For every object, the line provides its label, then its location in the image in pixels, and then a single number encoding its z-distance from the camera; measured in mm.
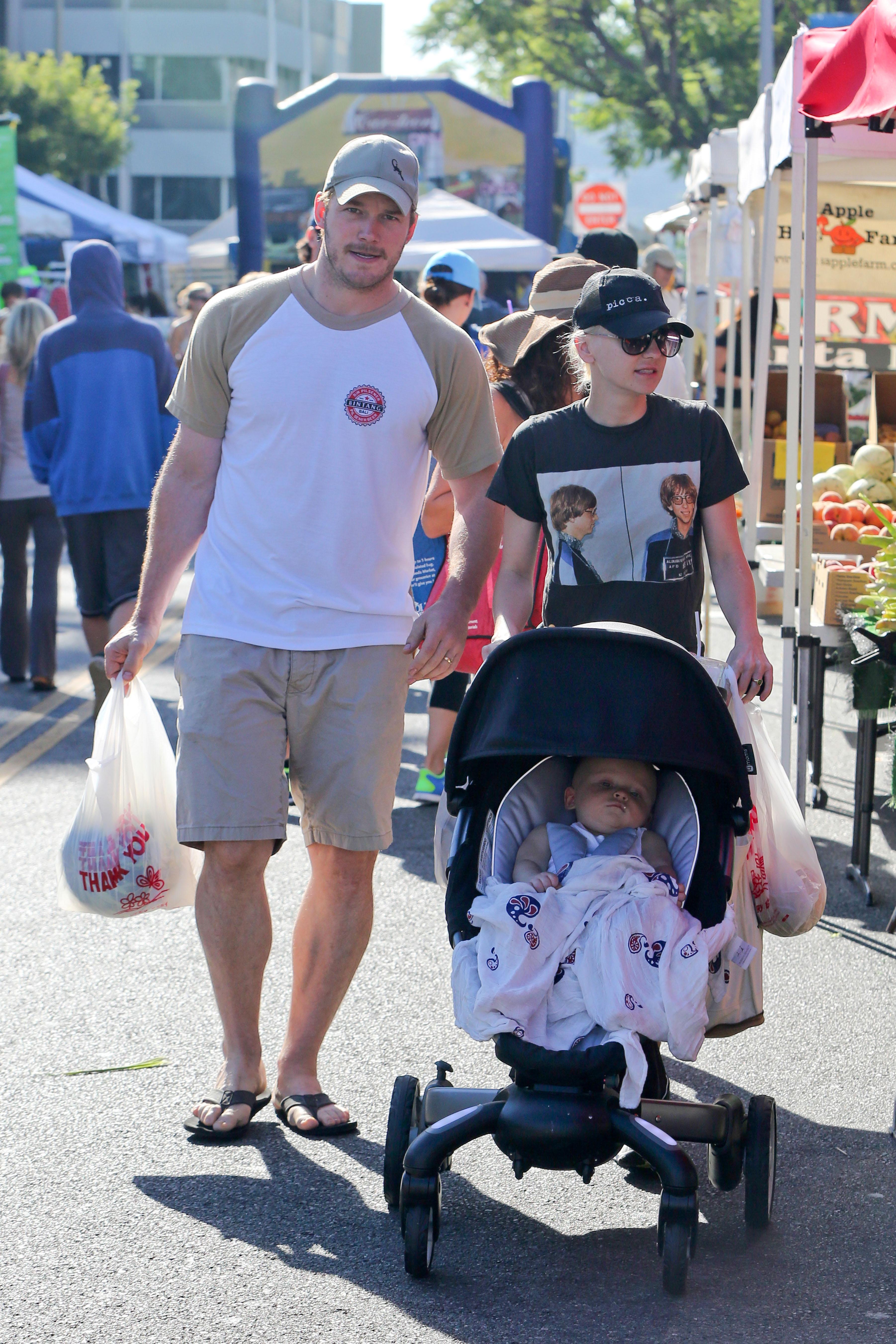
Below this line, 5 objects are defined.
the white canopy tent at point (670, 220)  19109
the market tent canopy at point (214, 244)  29203
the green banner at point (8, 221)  19859
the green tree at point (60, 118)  43406
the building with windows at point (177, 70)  68000
